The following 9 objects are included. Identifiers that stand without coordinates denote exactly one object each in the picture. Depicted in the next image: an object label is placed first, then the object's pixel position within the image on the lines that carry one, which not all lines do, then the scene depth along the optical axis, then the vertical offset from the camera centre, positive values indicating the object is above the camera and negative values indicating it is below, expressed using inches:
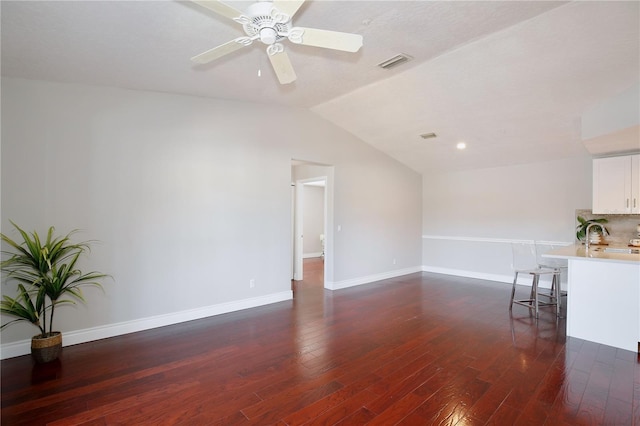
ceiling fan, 70.9 +45.8
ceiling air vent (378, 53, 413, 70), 132.3 +66.5
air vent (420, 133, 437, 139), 216.8 +53.8
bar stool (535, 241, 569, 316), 171.9 -34.5
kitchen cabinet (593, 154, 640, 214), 181.5 +16.1
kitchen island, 127.3 -38.2
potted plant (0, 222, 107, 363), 112.1 -27.8
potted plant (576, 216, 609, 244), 204.7 -13.1
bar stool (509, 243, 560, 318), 180.9 -32.6
